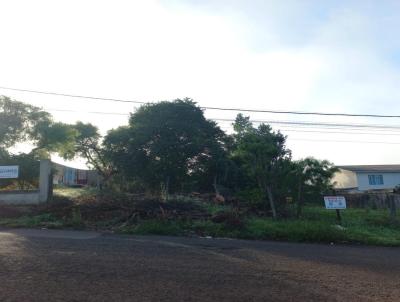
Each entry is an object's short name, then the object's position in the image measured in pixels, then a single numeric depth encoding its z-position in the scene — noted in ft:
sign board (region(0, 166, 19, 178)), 62.18
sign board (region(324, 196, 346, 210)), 50.44
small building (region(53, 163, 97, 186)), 191.22
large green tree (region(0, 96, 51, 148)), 90.02
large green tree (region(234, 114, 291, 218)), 58.49
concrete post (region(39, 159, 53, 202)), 60.49
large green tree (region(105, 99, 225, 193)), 92.27
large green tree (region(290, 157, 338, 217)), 59.31
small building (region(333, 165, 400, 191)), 150.61
